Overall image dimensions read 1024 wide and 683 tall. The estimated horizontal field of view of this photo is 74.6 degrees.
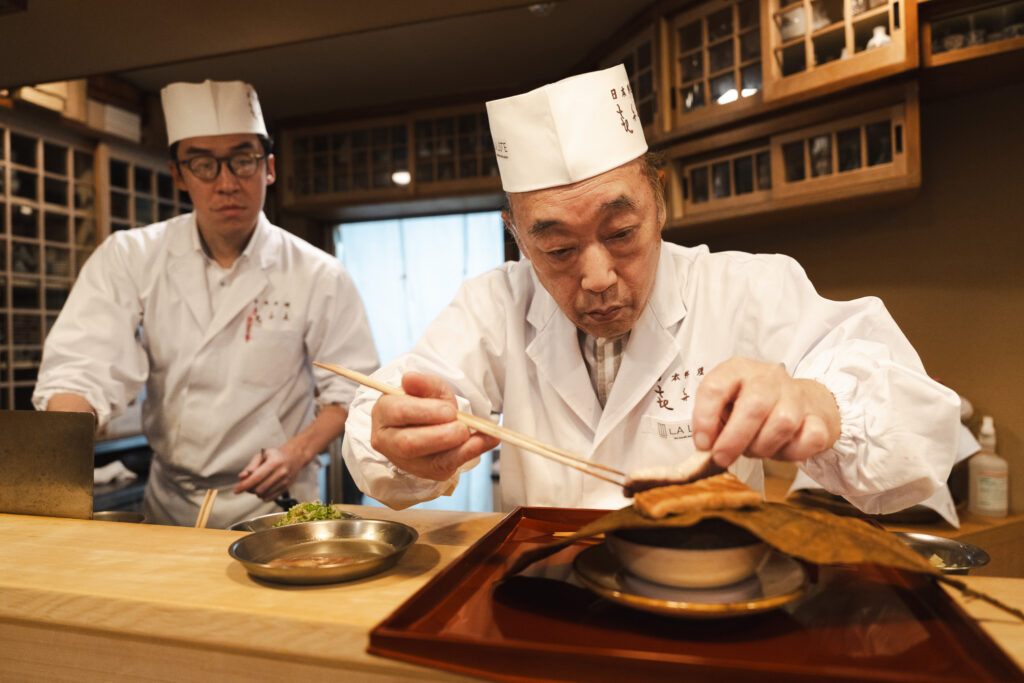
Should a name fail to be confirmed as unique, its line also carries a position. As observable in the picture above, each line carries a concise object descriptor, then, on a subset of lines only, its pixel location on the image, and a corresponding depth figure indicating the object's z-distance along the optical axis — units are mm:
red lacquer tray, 628
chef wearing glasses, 2340
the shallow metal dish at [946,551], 1165
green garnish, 1338
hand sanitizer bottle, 2449
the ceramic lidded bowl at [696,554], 727
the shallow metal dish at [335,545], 946
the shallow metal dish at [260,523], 1386
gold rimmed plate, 674
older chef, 1067
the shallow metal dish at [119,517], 1470
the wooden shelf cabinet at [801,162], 2305
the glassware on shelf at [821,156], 2498
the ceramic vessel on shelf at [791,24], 2434
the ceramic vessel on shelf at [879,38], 2201
